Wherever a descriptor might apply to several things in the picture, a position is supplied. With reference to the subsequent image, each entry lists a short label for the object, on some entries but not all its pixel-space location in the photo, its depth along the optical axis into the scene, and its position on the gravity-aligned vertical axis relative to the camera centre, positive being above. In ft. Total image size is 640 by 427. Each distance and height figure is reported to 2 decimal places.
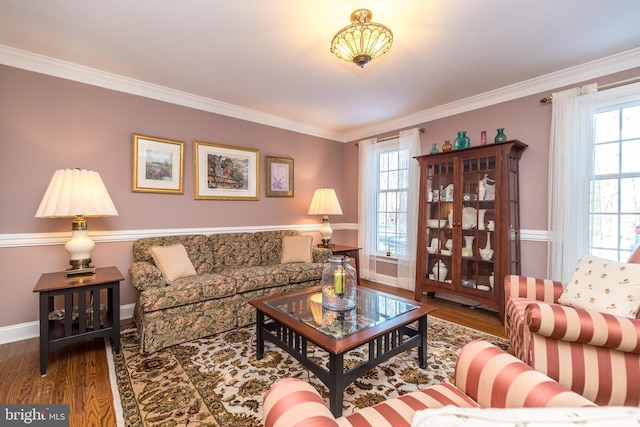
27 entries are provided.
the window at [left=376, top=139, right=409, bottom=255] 13.57 +0.78
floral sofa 7.60 -2.16
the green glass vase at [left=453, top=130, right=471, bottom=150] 10.99 +2.83
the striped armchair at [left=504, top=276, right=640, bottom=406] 4.54 -2.32
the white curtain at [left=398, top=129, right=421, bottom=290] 13.07 +0.39
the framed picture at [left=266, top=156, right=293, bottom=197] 13.32 +1.72
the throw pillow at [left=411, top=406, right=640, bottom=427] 1.51 -1.14
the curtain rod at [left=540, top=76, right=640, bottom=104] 8.06 +3.84
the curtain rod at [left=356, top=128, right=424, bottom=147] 13.86 +3.77
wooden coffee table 5.03 -2.29
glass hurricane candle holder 6.47 -1.69
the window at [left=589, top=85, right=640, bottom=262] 8.35 +1.13
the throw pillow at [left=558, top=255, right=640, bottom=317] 5.44 -1.51
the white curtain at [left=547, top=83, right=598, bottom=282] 8.75 +1.22
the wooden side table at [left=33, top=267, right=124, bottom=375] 6.45 -2.54
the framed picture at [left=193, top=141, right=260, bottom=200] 11.32 +1.71
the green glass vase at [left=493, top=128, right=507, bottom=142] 10.03 +2.77
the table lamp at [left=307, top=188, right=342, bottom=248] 13.48 +0.27
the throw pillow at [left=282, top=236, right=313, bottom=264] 11.71 -1.52
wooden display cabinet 9.62 -0.35
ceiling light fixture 5.90 +3.73
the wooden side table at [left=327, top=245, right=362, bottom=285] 12.83 -1.78
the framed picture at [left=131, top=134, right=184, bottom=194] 9.91 +1.70
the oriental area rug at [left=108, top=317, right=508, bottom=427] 5.23 -3.68
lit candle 6.43 -1.56
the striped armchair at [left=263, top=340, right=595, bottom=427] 2.55 -1.84
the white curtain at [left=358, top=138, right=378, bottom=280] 14.89 +0.51
